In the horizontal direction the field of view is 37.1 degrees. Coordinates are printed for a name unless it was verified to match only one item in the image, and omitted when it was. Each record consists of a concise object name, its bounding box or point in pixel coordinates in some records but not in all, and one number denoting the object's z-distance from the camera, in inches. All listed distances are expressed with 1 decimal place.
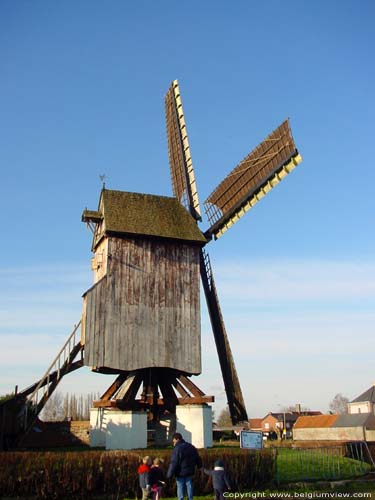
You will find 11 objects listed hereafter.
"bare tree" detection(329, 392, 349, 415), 5727.9
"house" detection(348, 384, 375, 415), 3041.3
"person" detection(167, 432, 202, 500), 425.1
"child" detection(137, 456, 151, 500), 487.2
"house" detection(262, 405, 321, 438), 3294.8
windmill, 848.9
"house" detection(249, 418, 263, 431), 3881.6
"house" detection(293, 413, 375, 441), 2171.5
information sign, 606.9
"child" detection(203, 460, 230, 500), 444.5
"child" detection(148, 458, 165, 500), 473.4
